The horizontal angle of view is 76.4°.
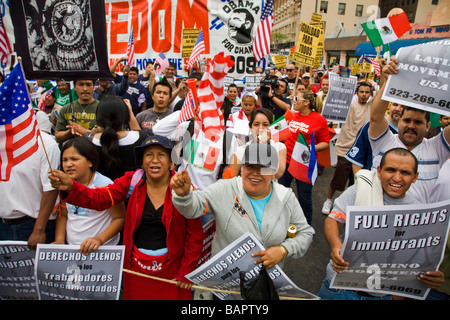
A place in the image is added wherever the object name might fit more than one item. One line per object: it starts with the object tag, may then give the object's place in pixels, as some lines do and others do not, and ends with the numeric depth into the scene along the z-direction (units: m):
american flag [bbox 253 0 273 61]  4.61
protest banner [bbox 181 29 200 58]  5.32
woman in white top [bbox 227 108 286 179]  2.91
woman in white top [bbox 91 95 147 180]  2.68
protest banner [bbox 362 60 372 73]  10.07
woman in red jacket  2.21
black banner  2.84
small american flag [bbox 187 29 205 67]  4.39
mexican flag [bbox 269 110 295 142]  3.57
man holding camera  5.59
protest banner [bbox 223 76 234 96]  5.08
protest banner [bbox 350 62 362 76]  10.88
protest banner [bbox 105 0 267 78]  4.80
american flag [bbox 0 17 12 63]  4.45
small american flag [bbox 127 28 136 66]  5.23
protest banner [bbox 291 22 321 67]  6.12
